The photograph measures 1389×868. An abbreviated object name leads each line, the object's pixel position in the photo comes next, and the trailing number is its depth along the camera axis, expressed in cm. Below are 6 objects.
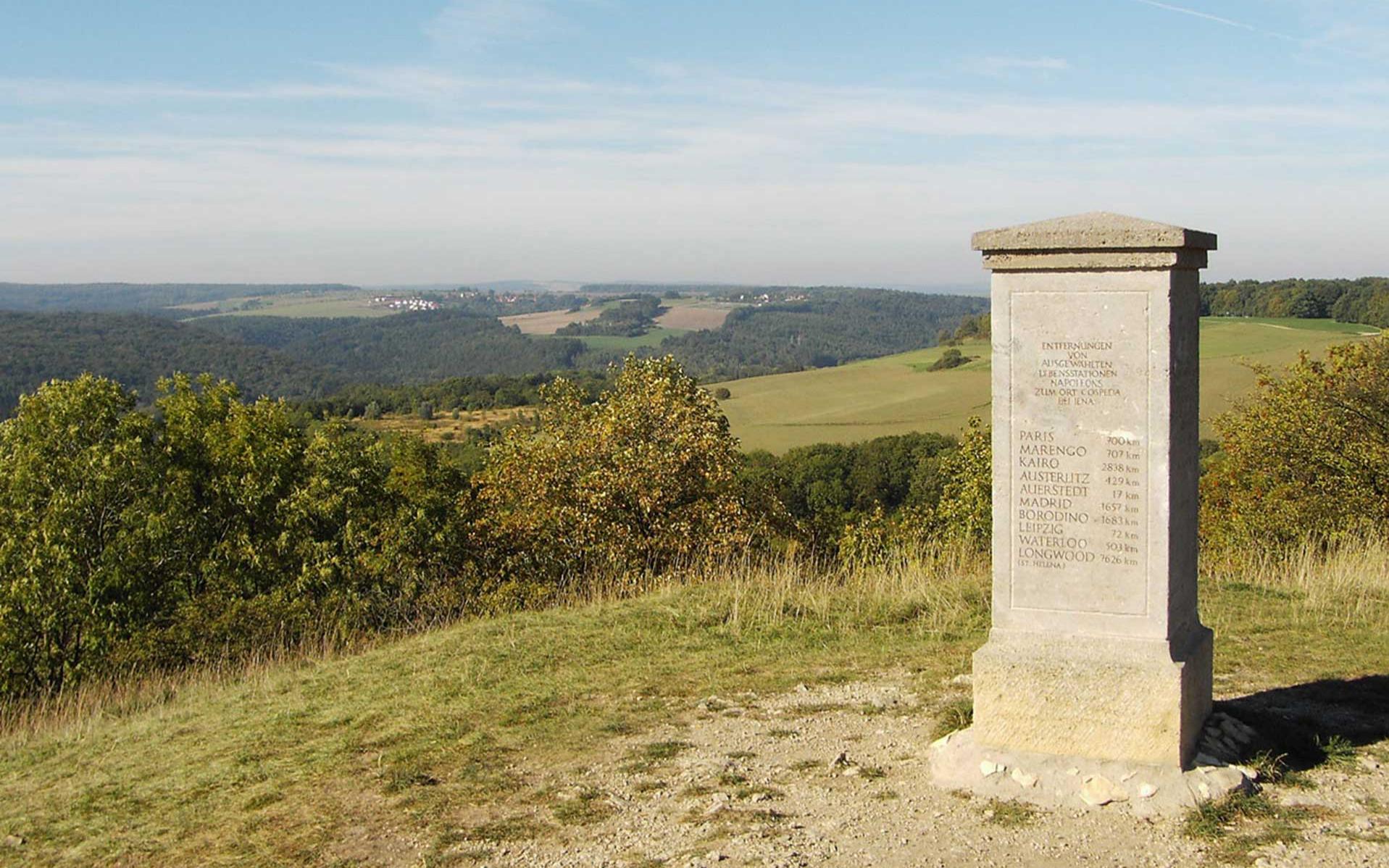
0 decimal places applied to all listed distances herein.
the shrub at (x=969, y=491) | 2380
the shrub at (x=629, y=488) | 1970
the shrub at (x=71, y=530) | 1908
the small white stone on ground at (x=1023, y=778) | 570
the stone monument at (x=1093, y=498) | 556
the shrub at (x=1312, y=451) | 2078
